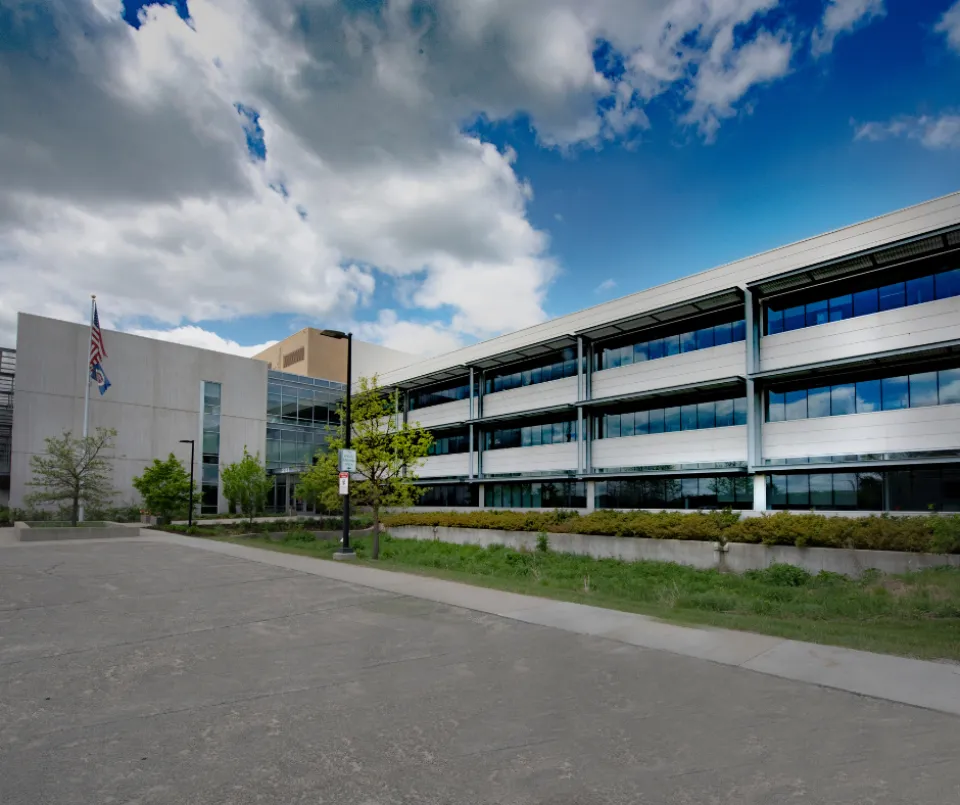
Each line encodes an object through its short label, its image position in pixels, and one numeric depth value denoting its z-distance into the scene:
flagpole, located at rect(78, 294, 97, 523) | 41.28
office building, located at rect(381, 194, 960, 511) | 22.84
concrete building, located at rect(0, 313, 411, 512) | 44.78
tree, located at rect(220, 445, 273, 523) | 42.56
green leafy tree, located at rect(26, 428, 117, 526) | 31.27
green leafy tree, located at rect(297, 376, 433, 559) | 23.28
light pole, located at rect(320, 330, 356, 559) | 20.33
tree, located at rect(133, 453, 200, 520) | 39.53
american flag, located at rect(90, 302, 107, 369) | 40.03
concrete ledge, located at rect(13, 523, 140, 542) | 27.89
